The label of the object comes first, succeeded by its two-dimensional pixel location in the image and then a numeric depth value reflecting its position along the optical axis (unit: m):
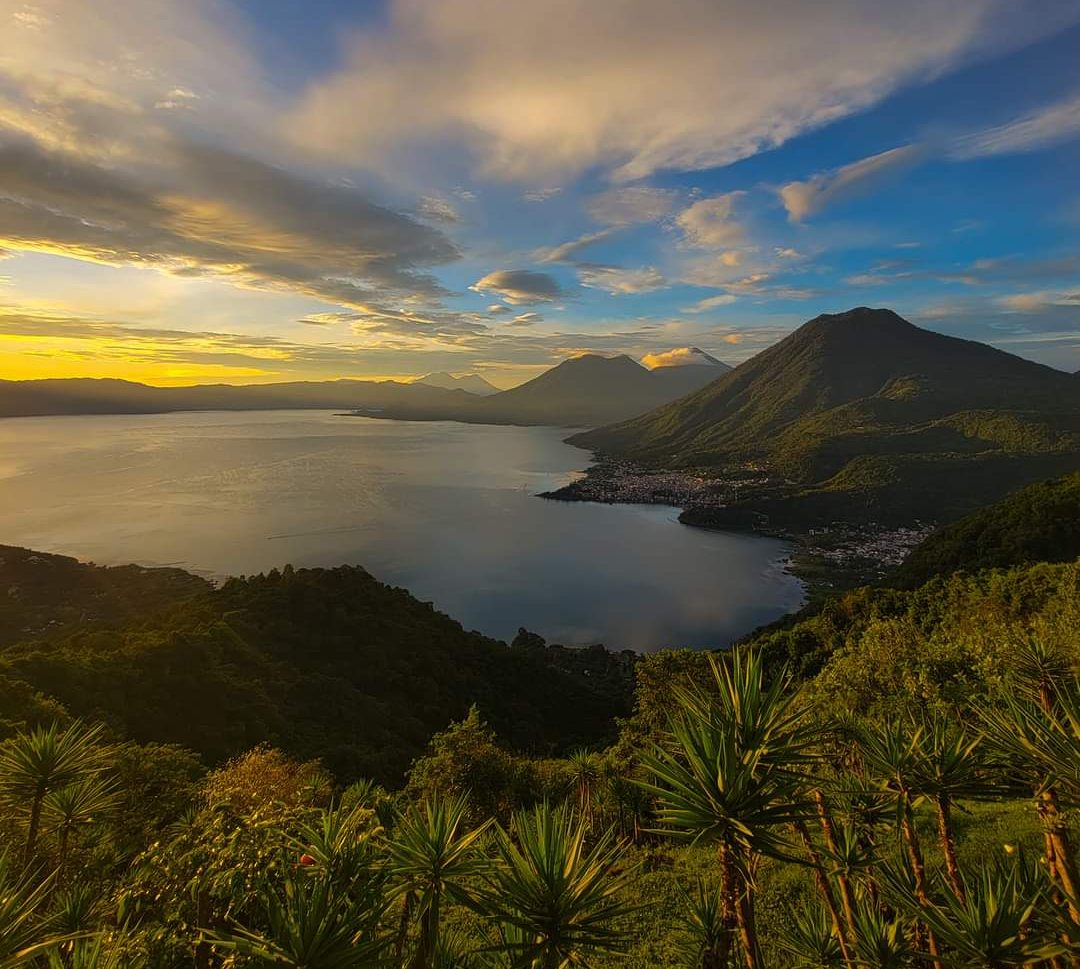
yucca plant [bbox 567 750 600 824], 14.21
